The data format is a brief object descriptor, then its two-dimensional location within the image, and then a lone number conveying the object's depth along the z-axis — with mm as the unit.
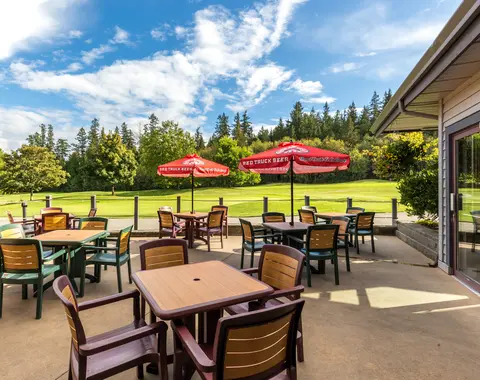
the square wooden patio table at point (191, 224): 7248
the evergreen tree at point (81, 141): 74688
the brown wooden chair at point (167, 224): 7047
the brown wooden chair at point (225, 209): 8194
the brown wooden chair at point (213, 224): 6910
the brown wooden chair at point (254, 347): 1339
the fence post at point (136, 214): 9156
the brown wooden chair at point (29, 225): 6786
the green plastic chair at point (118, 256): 4207
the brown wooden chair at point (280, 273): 2365
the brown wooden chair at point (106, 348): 1618
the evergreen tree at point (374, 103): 70488
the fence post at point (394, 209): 9189
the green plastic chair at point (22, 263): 3441
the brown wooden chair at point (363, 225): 6539
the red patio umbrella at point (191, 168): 7418
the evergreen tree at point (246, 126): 74488
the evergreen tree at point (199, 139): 64613
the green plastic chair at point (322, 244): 4418
